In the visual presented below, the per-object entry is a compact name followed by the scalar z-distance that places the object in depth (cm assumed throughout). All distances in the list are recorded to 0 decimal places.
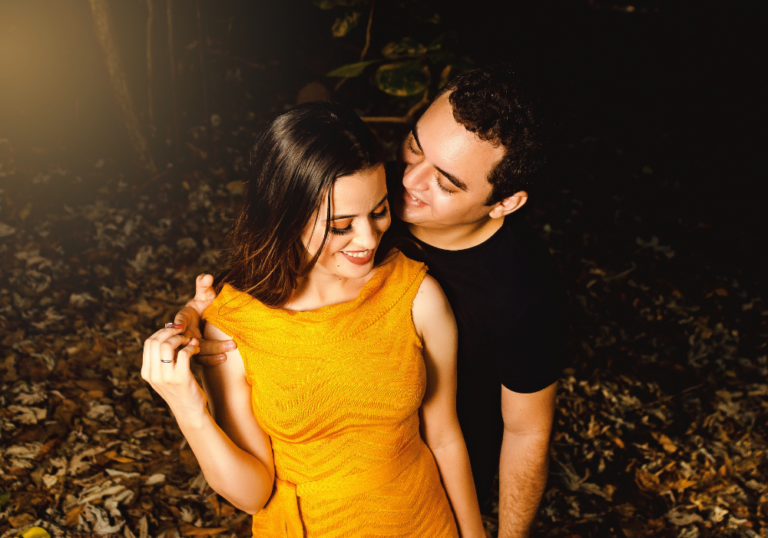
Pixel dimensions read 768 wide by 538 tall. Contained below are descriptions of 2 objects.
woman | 141
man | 179
